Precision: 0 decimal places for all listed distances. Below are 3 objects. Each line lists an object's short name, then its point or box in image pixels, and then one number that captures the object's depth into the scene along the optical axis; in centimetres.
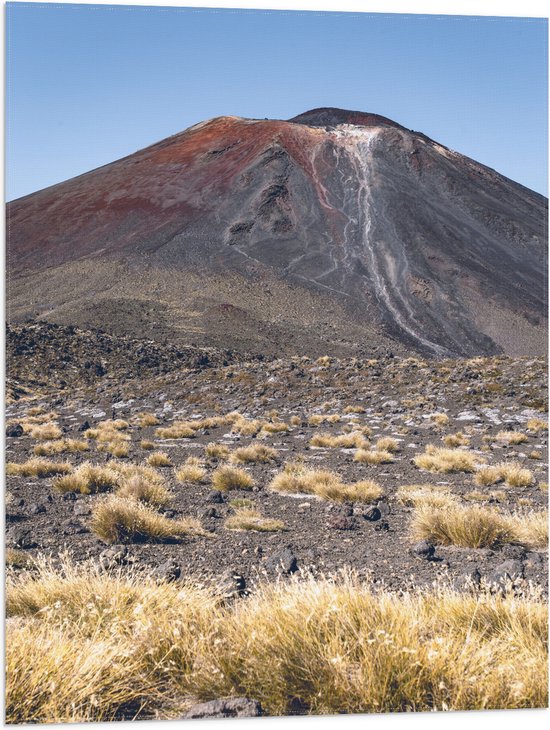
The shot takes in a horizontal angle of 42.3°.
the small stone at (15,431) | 1650
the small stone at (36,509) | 792
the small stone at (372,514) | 785
